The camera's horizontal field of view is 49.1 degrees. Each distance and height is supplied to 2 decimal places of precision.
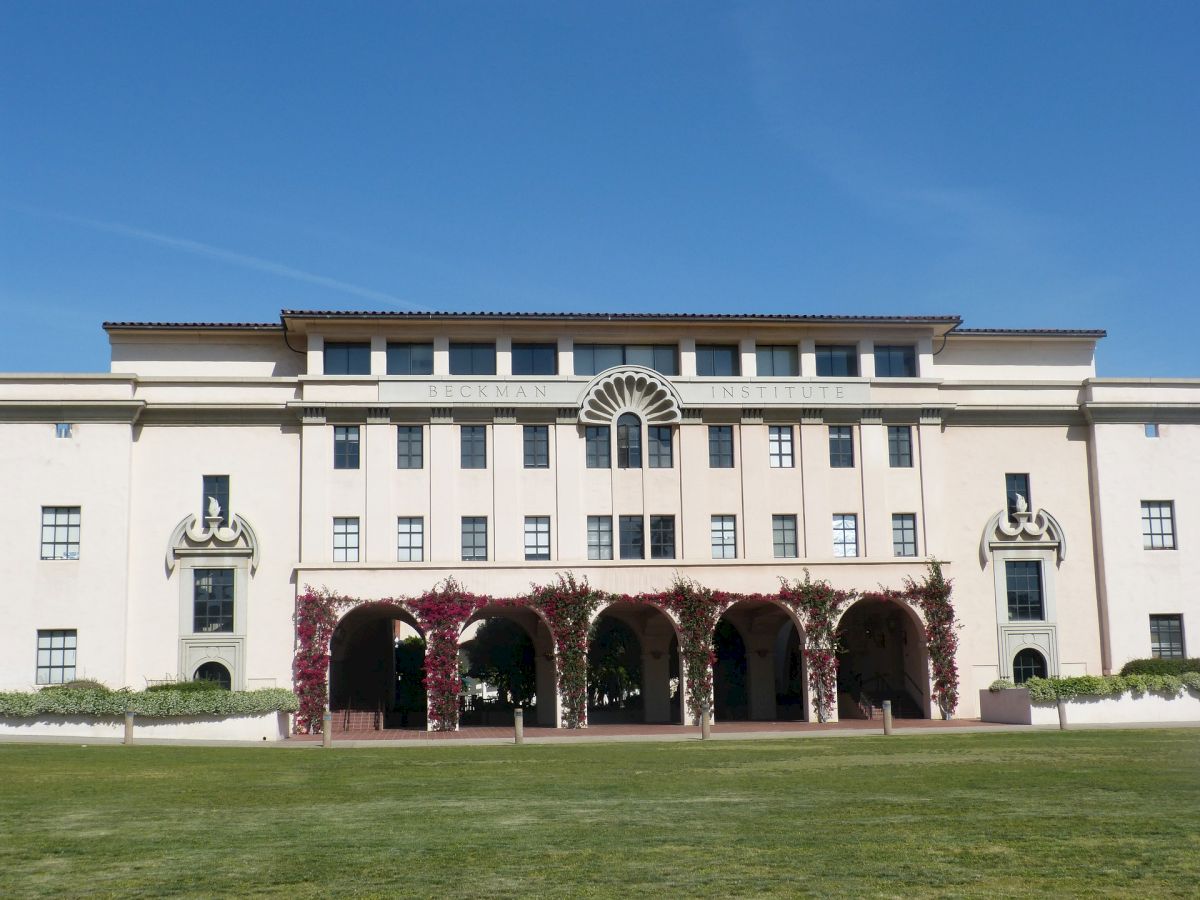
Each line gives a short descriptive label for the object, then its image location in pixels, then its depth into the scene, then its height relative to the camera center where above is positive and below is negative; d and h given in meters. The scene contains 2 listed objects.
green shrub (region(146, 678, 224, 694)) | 36.94 -1.46
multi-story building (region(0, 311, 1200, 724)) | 39.72 +4.56
